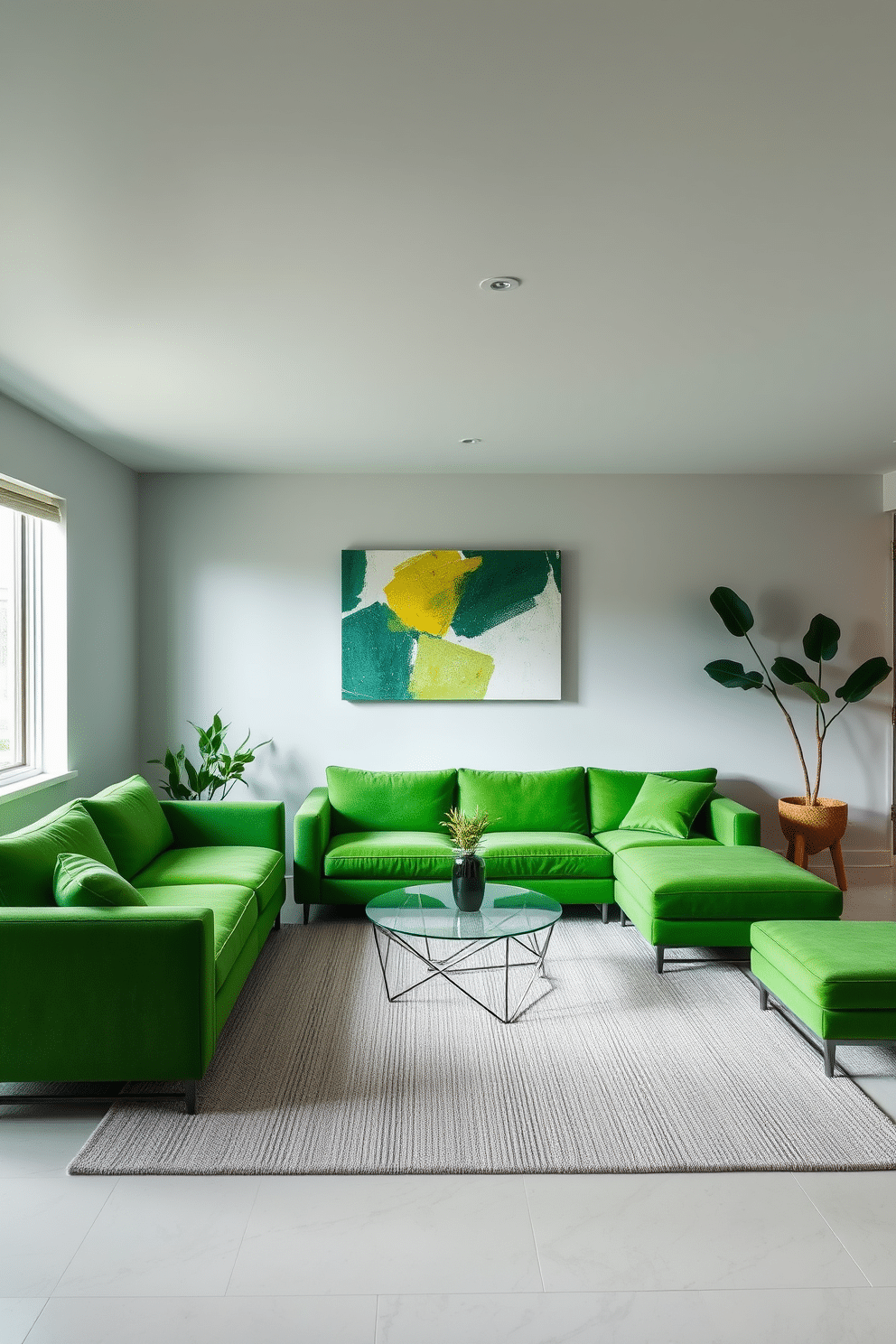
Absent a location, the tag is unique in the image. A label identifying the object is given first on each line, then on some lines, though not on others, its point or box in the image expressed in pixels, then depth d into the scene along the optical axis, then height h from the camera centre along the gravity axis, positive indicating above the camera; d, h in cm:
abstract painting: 593 +34
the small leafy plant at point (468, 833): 401 -69
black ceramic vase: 394 -89
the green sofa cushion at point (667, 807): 523 -78
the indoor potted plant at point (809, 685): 553 -9
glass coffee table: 365 -101
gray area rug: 268 -139
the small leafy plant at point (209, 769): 557 -57
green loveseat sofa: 286 -98
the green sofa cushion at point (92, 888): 300 -69
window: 455 +17
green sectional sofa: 500 -92
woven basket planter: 551 -94
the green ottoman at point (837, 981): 307 -105
